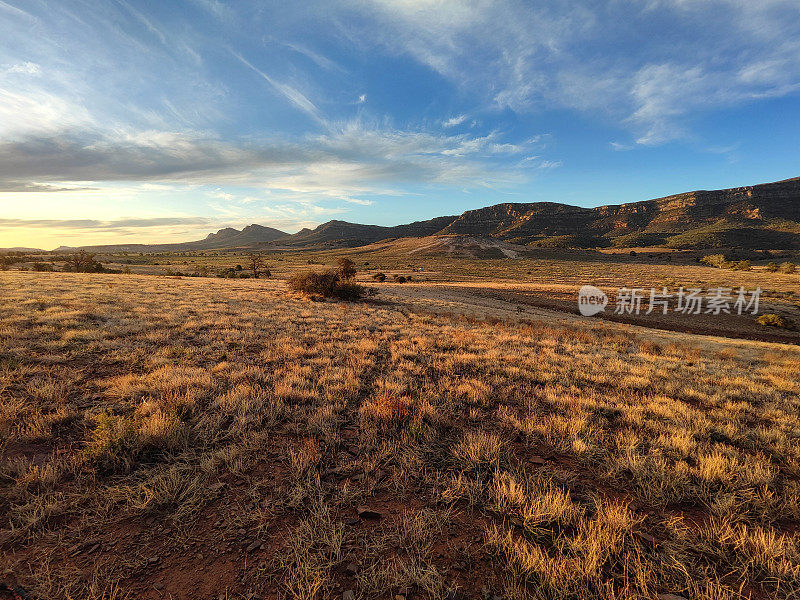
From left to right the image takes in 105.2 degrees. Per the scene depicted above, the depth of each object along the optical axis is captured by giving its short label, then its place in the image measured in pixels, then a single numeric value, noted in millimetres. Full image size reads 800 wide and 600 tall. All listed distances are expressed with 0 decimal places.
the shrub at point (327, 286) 24234
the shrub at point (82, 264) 42459
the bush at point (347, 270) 36562
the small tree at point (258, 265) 69712
